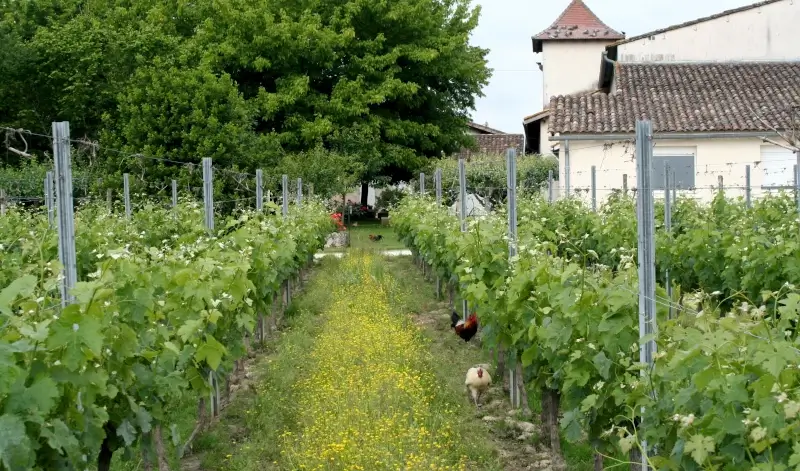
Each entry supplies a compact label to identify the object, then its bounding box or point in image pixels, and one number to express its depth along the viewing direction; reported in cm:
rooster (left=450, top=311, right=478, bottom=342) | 1128
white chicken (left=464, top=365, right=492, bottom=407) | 857
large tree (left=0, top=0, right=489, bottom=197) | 3509
